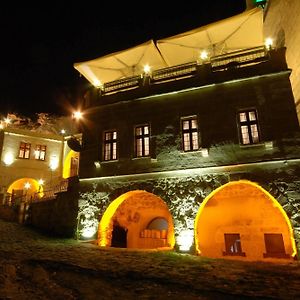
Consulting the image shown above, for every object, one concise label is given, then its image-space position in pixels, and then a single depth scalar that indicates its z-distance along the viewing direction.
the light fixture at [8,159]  24.88
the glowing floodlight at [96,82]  18.08
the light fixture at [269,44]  12.43
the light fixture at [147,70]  14.60
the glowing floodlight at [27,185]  26.04
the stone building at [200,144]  11.25
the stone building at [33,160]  24.97
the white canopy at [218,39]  13.57
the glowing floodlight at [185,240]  11.24
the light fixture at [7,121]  33.68
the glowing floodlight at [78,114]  15.64
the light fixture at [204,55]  14.65
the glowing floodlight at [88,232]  13.23
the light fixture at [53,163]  26.98
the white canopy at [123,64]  15.30
